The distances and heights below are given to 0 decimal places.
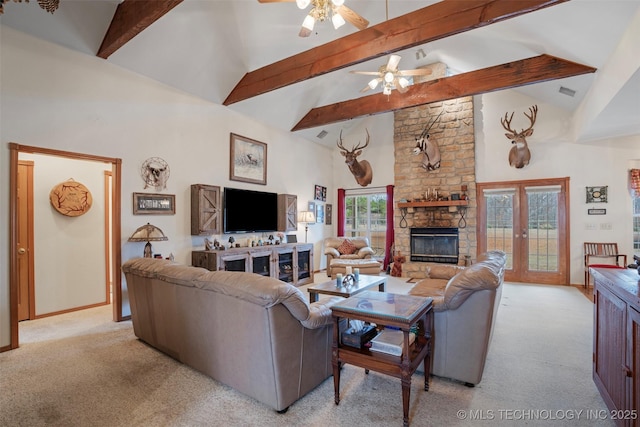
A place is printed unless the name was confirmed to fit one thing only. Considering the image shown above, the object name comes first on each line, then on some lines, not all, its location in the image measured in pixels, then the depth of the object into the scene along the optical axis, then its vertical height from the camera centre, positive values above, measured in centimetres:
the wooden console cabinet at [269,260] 459 -80
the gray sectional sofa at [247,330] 195 -84
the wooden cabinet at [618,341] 154 -78
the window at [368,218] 809 -14
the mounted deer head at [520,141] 583 +139
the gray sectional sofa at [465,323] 222 -84
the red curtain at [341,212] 845 +3
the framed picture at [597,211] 573 -1
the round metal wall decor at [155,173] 418 +59
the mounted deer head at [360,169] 721 +112
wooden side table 185 -85
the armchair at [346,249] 657 -79
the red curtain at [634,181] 539 +52
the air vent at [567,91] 516 +207
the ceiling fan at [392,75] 414 +192
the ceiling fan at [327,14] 278 +189
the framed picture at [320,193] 780 +52
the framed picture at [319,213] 782 +0
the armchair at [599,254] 552 -80
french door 609 -31
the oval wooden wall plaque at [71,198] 427 +25
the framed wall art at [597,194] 572 +32
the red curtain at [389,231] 755 -46
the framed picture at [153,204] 407 +15
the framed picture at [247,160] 547 +102
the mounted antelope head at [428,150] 656 +138
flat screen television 521 +5
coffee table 349 -91
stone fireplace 672 +88
